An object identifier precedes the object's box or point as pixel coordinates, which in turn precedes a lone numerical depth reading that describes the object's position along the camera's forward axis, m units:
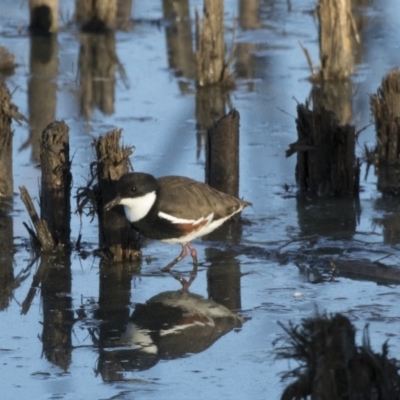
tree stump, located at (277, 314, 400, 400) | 9.69
